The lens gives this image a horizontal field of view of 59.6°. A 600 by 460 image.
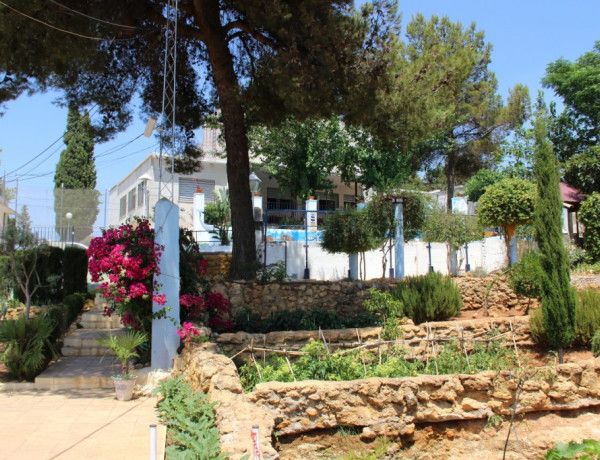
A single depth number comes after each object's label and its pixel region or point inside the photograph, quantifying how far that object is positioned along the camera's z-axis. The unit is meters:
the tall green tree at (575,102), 24.34
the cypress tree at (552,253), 9.73
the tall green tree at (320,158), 23.73
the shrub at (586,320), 9.95
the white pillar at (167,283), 7.82
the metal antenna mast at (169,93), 8.35
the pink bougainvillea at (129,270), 7.83
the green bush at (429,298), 11.38
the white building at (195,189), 23.48
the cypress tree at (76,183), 20.19
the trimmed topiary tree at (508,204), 13.00
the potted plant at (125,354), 7.26
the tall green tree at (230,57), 9.66
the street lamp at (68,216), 20.14
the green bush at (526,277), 11.23
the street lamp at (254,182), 23.41
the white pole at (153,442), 3.29
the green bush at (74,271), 13.84
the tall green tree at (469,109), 28.91
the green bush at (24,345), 7.98
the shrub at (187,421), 4.53
